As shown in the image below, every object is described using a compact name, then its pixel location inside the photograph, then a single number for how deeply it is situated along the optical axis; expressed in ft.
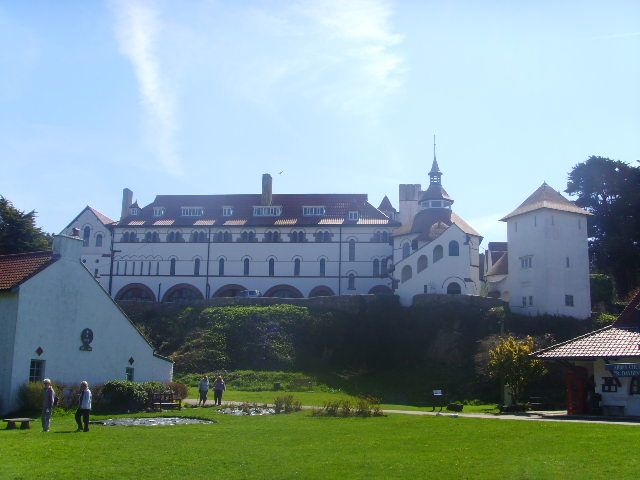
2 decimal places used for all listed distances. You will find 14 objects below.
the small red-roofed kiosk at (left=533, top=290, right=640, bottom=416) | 96.63
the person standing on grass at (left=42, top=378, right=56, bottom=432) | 73.41
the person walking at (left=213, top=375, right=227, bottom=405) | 110.63
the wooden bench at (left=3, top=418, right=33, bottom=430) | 76.18
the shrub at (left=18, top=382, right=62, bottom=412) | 94.43
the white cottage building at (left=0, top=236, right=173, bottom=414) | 97.86
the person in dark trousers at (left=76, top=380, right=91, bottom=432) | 72.84
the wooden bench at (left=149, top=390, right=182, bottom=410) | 98.63
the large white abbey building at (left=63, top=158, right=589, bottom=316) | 234.58
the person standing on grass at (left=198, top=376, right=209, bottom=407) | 110.32
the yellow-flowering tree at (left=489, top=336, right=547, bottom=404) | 113.50
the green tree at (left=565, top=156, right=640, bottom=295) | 208.03
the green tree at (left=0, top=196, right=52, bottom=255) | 204.33
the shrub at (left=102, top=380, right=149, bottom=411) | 97.19
